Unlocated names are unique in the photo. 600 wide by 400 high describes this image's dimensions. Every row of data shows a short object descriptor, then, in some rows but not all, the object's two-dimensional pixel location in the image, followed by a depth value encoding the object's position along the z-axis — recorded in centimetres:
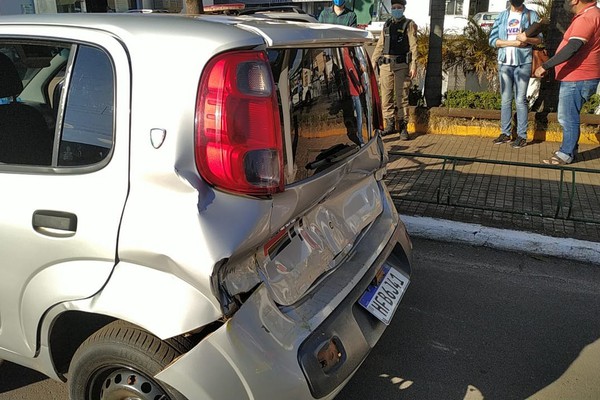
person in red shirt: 585
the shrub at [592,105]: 738
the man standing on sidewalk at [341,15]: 778
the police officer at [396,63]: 776
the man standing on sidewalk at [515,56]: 686
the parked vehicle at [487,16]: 1448
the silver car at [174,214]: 188
